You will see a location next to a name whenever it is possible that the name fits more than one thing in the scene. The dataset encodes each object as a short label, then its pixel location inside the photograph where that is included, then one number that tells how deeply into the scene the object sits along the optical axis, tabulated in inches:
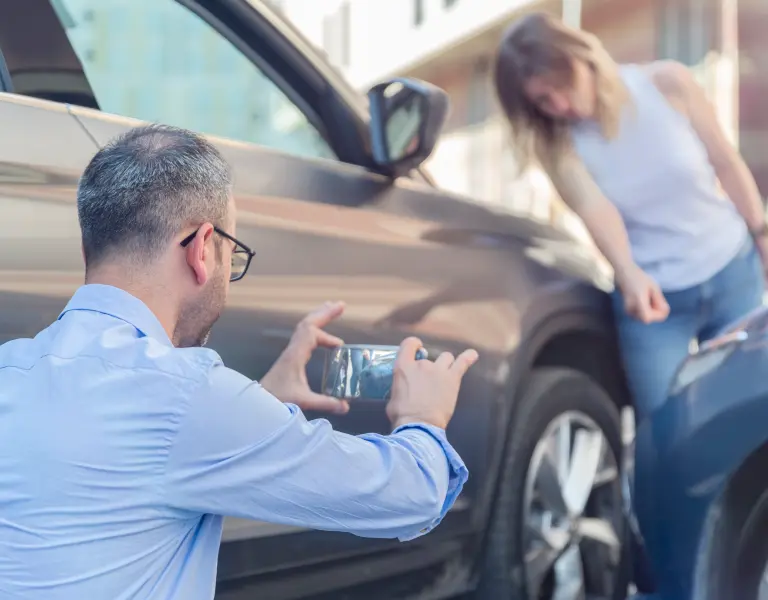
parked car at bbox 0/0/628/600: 77.9
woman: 121.9
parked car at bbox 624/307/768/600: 83.5
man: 49.6
